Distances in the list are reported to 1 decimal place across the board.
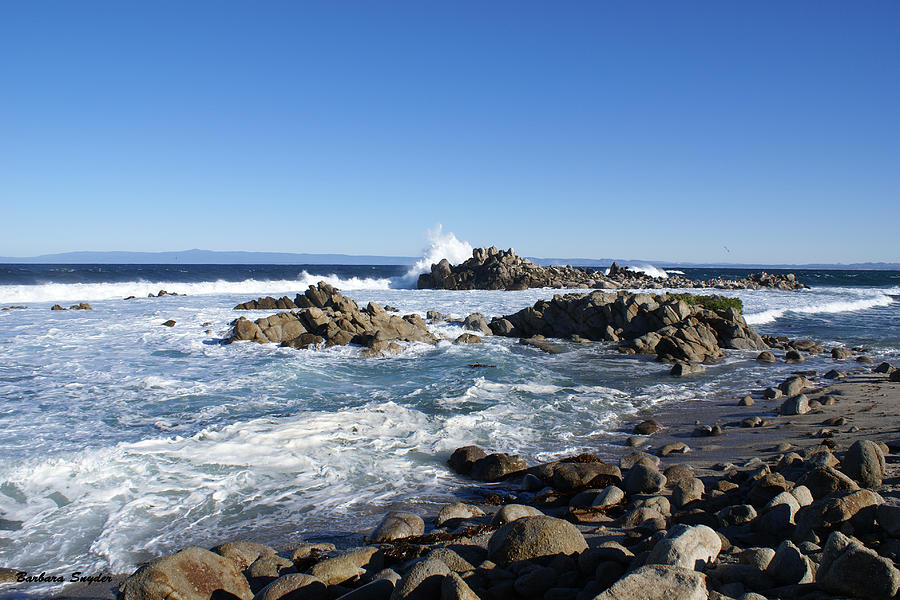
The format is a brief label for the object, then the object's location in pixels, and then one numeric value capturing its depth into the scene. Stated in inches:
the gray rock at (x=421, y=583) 159.0
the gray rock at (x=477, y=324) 970.7
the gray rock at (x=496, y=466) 317.1
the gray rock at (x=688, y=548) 161.2
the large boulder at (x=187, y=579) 178.9
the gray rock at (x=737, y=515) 214.4
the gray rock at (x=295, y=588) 177.0
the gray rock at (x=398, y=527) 238.2
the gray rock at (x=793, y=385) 509.4
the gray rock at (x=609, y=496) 259.5
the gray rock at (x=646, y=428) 409.4
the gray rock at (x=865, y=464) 238.1
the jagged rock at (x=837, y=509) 189.6
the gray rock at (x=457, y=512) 255.8
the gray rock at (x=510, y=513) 237.6
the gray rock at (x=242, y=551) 217.6
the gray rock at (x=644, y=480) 274.4
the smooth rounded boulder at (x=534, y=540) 188.7
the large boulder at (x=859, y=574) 142.7
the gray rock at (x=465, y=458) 332.8
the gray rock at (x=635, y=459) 315.6
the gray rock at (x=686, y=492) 249.9
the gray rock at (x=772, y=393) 501.0
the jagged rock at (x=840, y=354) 743.7
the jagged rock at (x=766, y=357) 729.6
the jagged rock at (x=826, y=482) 221.9
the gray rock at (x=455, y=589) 151.9
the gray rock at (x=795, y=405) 429.1
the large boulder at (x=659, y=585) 136.0
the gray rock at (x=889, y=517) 177.8
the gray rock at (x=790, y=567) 157.9
